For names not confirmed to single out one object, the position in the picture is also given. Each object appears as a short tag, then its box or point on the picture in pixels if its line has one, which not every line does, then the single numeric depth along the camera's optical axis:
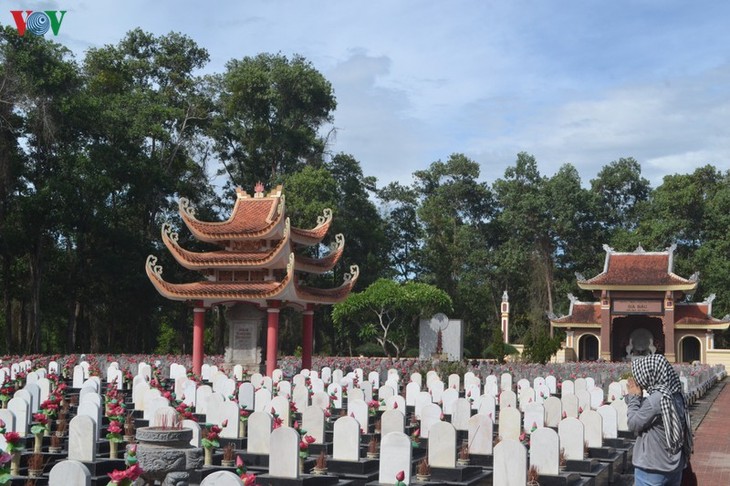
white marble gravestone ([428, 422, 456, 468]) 12.46
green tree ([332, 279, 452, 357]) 47.59
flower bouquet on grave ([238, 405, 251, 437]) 15.28
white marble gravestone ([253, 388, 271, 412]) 17.59
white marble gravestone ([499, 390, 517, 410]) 18.74
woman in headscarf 7.29
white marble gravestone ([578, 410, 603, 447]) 14.23
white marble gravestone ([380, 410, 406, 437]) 14.18
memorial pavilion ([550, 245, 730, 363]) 52.31
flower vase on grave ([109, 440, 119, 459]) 13.09
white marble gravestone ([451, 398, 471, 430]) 17.02
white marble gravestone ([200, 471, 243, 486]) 6.83
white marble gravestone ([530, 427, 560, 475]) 11.69
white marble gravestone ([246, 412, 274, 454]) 13.44
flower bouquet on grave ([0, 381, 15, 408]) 16.94
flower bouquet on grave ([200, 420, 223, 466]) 12.65
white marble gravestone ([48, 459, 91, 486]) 7.56
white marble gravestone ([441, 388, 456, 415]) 19.33
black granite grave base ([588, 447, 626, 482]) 13.77
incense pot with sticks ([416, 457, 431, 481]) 12.31
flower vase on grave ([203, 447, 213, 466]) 12.88
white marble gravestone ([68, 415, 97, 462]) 11.98
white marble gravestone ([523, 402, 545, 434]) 15.91
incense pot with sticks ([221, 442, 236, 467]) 12.95
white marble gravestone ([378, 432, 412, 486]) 11.25
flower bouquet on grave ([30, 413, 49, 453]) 12.59
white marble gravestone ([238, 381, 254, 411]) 19.34
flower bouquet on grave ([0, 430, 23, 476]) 10.59
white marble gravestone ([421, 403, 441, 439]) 15.62
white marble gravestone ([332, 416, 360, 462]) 13.11
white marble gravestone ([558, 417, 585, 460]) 13.09
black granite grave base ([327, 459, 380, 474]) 12.95
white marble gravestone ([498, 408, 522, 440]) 14.62
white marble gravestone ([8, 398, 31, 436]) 13.87
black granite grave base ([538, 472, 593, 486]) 11.52
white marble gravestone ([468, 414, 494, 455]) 13.84
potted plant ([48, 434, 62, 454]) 13.47
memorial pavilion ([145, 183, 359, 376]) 30.03
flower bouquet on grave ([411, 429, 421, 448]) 14.34
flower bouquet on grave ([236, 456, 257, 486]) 7.50
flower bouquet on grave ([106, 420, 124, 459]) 12.80
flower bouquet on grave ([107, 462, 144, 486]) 7.42
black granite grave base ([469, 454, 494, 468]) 13.63
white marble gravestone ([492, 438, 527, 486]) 10.56
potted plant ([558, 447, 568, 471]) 12.80
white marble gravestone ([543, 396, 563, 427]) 16.62
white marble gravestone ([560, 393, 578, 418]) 17.27
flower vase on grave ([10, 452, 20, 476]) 11.56
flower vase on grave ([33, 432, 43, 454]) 13.05
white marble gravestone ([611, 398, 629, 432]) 16.84
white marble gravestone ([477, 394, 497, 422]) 17.84
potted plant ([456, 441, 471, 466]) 13.38
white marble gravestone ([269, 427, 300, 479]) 11.32
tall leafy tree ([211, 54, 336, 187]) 54.44
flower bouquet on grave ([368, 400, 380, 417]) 17.60
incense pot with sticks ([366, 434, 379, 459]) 13.83
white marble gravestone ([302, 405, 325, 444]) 14.62
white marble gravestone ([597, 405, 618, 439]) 16.05
